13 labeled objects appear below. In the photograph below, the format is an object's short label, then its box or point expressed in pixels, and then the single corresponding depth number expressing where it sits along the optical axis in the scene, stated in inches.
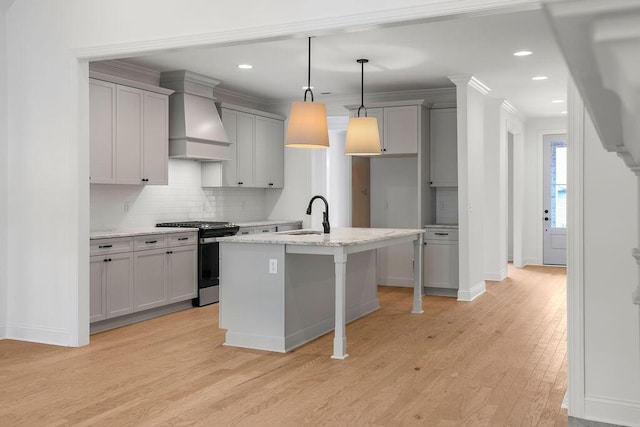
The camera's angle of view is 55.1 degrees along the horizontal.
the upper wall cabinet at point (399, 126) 300.7
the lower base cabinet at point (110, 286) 210.7
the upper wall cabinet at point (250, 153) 301.9
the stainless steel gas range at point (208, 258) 264.2
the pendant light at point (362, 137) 230.8
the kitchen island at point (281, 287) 181.8
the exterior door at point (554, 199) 425.1
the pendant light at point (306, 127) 191.8
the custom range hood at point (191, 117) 265.9
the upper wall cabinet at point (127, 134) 225.9
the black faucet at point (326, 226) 217.2
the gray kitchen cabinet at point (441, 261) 296.7
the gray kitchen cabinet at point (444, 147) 307.9
